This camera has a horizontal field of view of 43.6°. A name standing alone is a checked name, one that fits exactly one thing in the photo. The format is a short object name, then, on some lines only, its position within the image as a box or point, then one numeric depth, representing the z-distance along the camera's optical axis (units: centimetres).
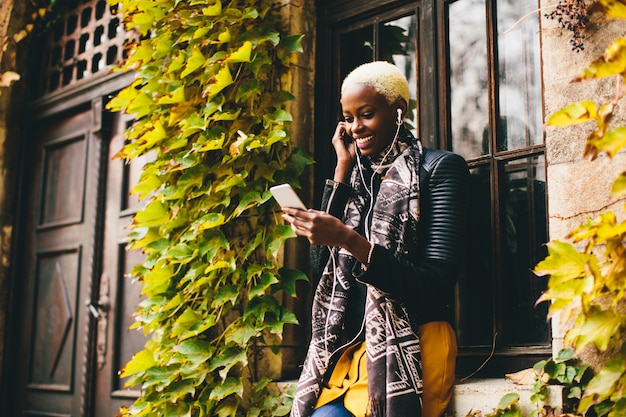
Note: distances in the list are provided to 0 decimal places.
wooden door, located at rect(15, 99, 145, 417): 479
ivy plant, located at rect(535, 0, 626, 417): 190
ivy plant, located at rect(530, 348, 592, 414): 237
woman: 247
